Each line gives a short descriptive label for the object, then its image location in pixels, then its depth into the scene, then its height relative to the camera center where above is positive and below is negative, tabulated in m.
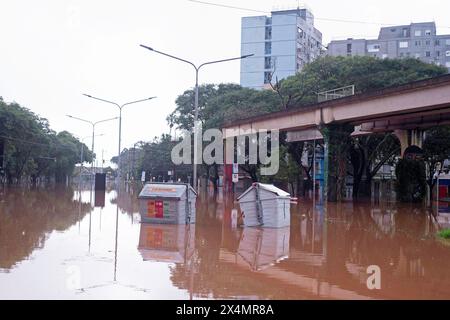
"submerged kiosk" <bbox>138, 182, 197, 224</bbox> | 19.03 -0.69
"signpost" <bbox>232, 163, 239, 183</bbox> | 24.99 +0.57
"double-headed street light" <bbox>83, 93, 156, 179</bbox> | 45.74 +4.71
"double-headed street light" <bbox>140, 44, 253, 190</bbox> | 26.58 +5.87
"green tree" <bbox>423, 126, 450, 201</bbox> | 41.56 +3.32
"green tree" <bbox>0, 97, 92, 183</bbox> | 55.44 +4.24
